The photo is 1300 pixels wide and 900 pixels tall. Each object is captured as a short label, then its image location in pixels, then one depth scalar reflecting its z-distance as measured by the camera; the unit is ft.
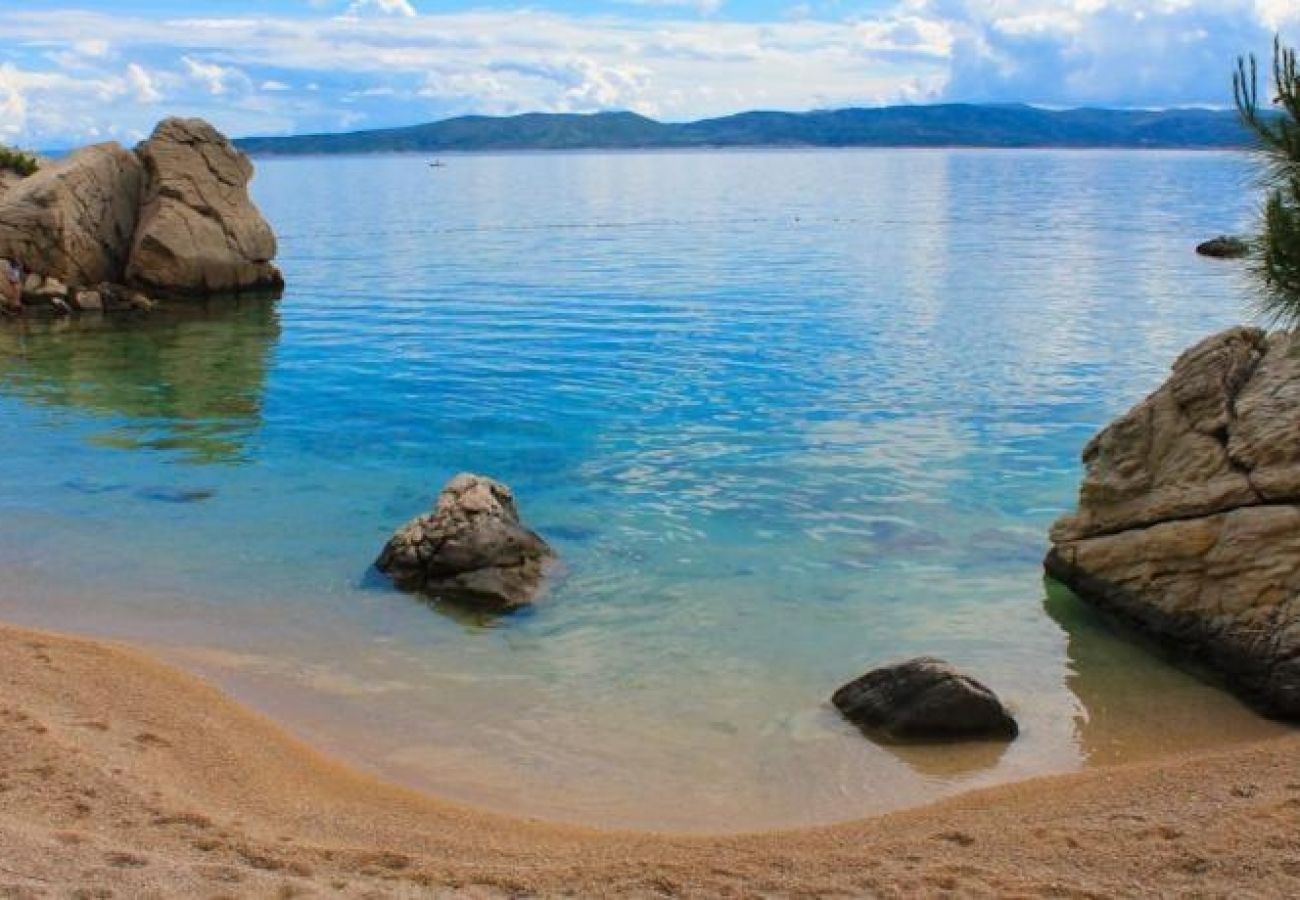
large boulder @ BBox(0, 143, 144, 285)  120.78
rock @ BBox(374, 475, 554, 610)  47.60
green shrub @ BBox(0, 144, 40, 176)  145.36
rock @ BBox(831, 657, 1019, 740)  36.35
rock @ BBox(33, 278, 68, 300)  120.67
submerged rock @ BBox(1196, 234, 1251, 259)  169.89
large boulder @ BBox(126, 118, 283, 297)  127.75
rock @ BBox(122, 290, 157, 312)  124.06
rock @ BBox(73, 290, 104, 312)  122.21
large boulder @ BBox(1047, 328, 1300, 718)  38.65
